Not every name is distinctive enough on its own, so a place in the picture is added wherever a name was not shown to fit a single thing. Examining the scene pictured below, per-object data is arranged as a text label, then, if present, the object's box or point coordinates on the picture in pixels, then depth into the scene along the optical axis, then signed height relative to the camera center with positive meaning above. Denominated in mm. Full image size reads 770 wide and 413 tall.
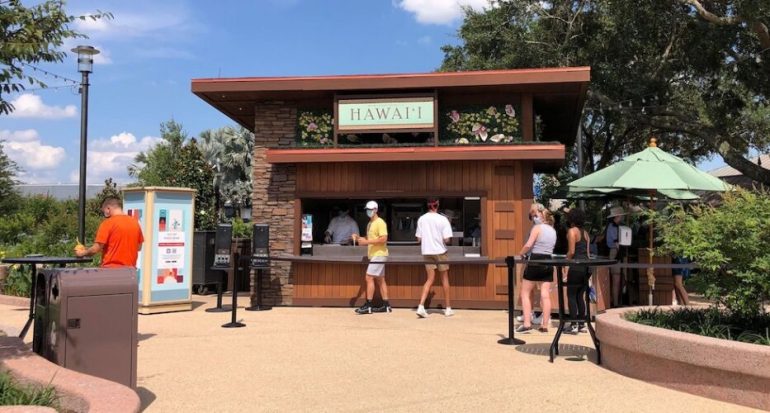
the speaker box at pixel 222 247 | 10492 -248
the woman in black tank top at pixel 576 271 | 6648 -417
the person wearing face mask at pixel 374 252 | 9375 -301
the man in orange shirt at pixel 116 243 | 6633 -115
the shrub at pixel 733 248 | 4871 -118
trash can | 4371 -677
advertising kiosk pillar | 9547 -214
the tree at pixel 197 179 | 19516 +2129
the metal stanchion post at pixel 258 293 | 10023 -1032
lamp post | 11922 +2589
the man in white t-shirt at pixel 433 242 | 9125 -130
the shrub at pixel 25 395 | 3560 -1000
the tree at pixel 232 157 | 31250 +4132
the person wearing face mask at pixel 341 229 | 10727 +82
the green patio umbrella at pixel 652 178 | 9516 +958
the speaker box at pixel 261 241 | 10008 -133
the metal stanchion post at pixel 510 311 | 6552 -890
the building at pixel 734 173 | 20969 +2772
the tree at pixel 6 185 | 28219 +2325
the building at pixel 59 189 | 69562 +5403
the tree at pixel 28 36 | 3930 +1382
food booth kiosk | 9992 +1249
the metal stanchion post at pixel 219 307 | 9812 -1252
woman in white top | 7523 -511
